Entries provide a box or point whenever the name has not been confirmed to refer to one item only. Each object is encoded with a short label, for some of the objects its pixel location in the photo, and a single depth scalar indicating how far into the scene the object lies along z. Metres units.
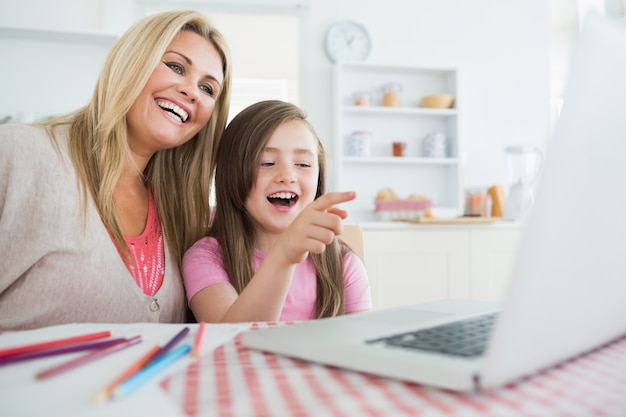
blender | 3.46
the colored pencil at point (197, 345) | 0.51
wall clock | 3.73
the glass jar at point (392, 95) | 3.68
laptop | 0.35
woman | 1.03
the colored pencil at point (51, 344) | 0.50
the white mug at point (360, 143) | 3.62
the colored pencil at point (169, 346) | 0.47
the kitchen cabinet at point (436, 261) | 3.09
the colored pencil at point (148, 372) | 0.39
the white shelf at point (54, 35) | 2.99
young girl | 1.21
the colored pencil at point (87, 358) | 0.44
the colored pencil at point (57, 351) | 0.49
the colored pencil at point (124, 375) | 0.38
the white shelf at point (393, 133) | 3.66
